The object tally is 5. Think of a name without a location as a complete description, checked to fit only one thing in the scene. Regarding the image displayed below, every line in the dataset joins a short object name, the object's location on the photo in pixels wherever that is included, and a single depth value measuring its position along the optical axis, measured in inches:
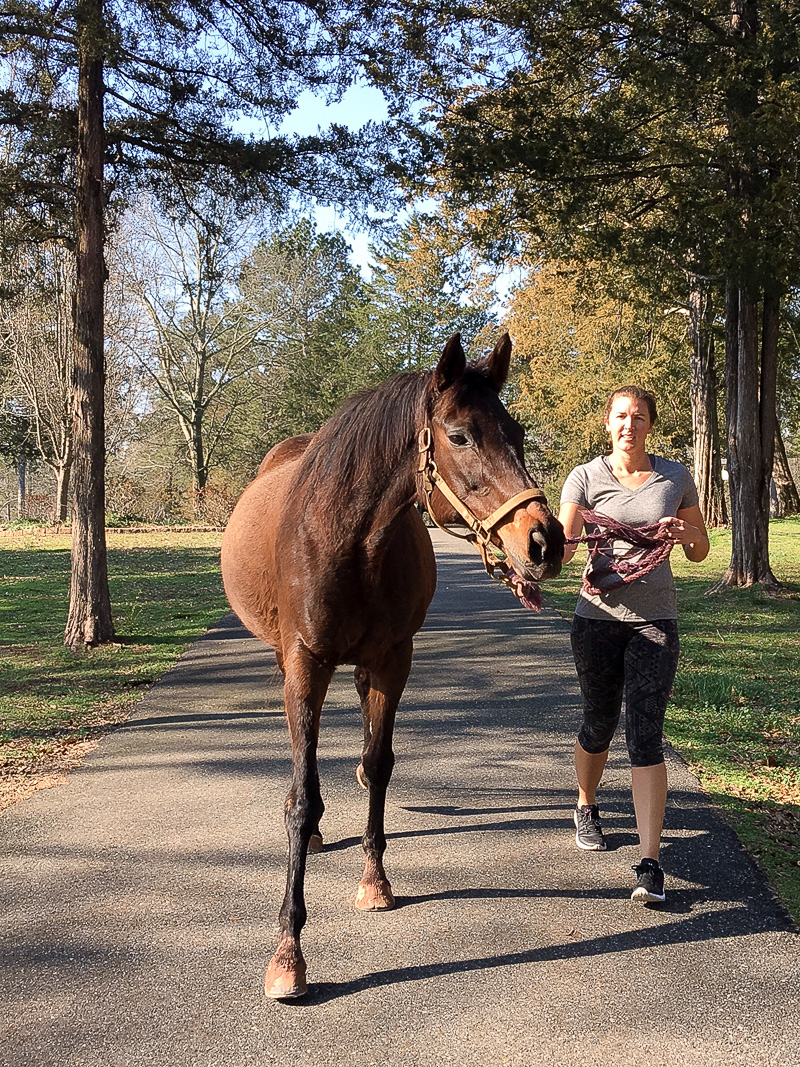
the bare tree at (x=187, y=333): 1320.1
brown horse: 113.0
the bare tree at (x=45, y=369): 1155.3
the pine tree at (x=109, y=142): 368.5
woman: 150.8
